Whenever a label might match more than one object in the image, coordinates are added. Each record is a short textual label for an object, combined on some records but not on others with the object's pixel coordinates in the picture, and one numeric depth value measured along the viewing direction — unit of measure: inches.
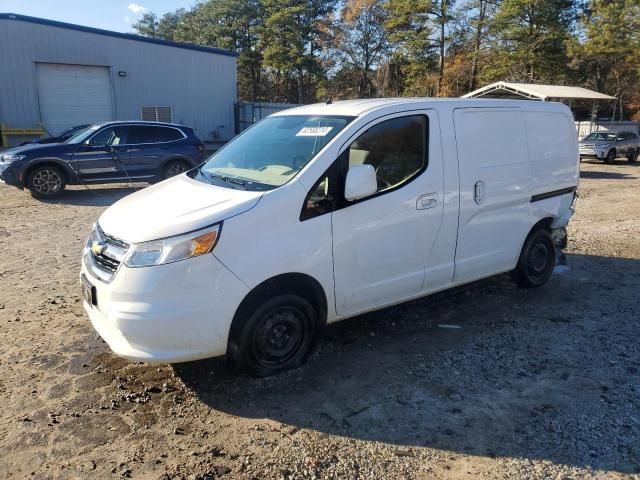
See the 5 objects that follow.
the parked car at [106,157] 434.6
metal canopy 817.5
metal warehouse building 765.9
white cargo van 126.9
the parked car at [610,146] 892.0
